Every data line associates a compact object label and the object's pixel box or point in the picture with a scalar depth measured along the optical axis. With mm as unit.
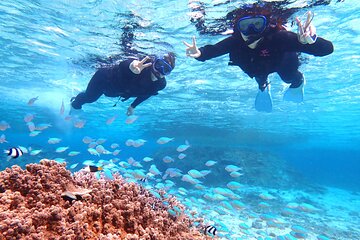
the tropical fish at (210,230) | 5844
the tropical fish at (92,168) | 4133
